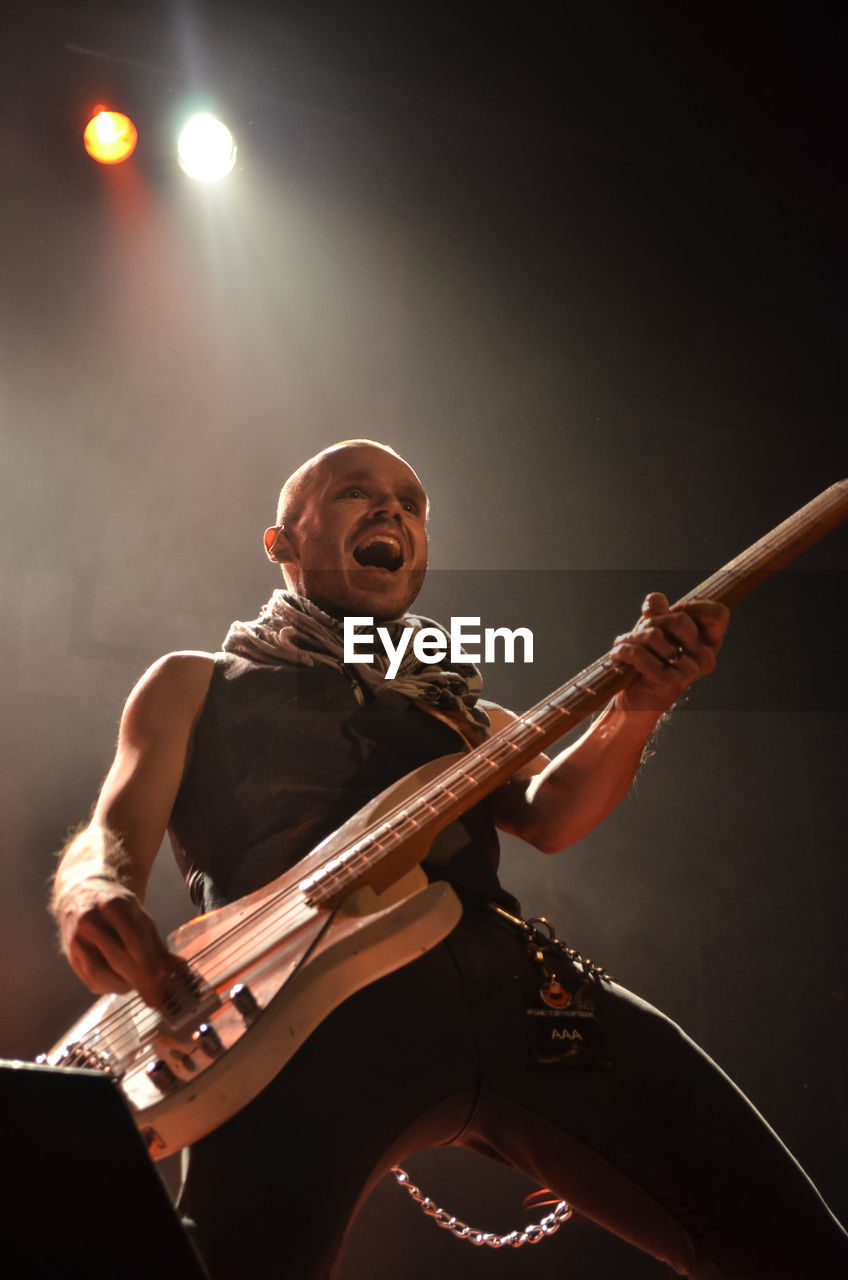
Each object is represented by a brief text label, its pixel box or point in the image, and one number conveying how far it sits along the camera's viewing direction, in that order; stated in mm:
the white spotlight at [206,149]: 3566
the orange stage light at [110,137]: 3490
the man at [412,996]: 1360
